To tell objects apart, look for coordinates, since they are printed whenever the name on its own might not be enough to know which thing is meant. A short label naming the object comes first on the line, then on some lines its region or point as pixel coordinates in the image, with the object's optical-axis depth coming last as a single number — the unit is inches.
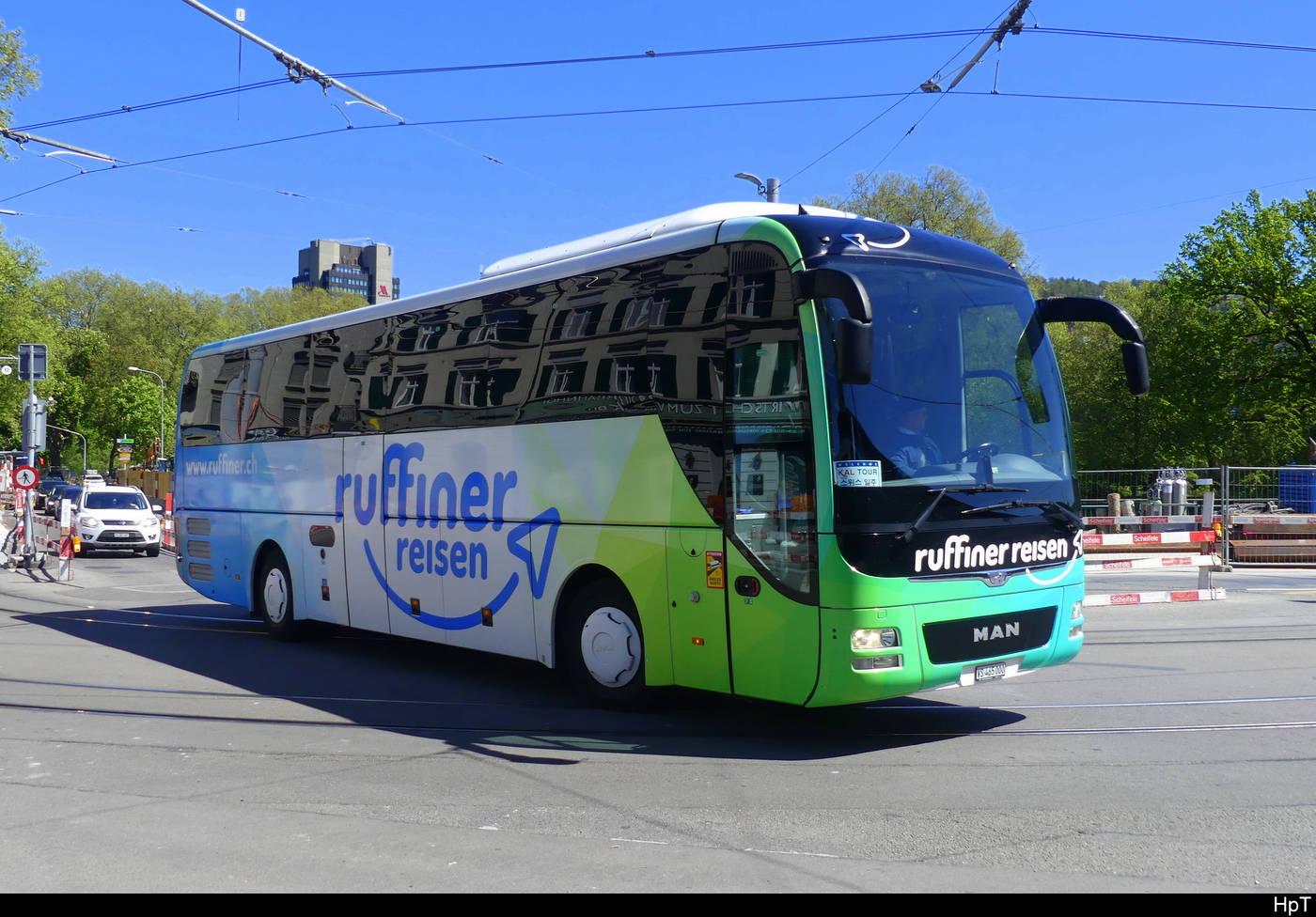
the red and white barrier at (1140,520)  826.8
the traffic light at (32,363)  888.3
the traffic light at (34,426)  893.2
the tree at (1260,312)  1899.6
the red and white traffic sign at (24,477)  809.5
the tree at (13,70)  1228.5
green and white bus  259.3
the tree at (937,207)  1892.2
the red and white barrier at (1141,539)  600.4
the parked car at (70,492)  1574.1
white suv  1053.2
